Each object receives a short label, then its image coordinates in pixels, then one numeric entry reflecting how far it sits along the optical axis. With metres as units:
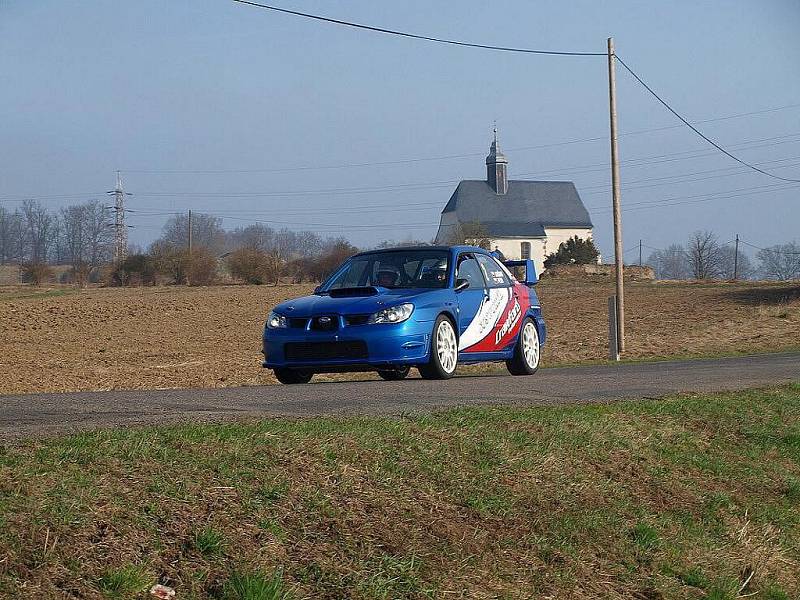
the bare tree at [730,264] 144.50
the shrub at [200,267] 67.19
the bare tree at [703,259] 112.56
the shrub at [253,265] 66.75
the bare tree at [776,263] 132.12
